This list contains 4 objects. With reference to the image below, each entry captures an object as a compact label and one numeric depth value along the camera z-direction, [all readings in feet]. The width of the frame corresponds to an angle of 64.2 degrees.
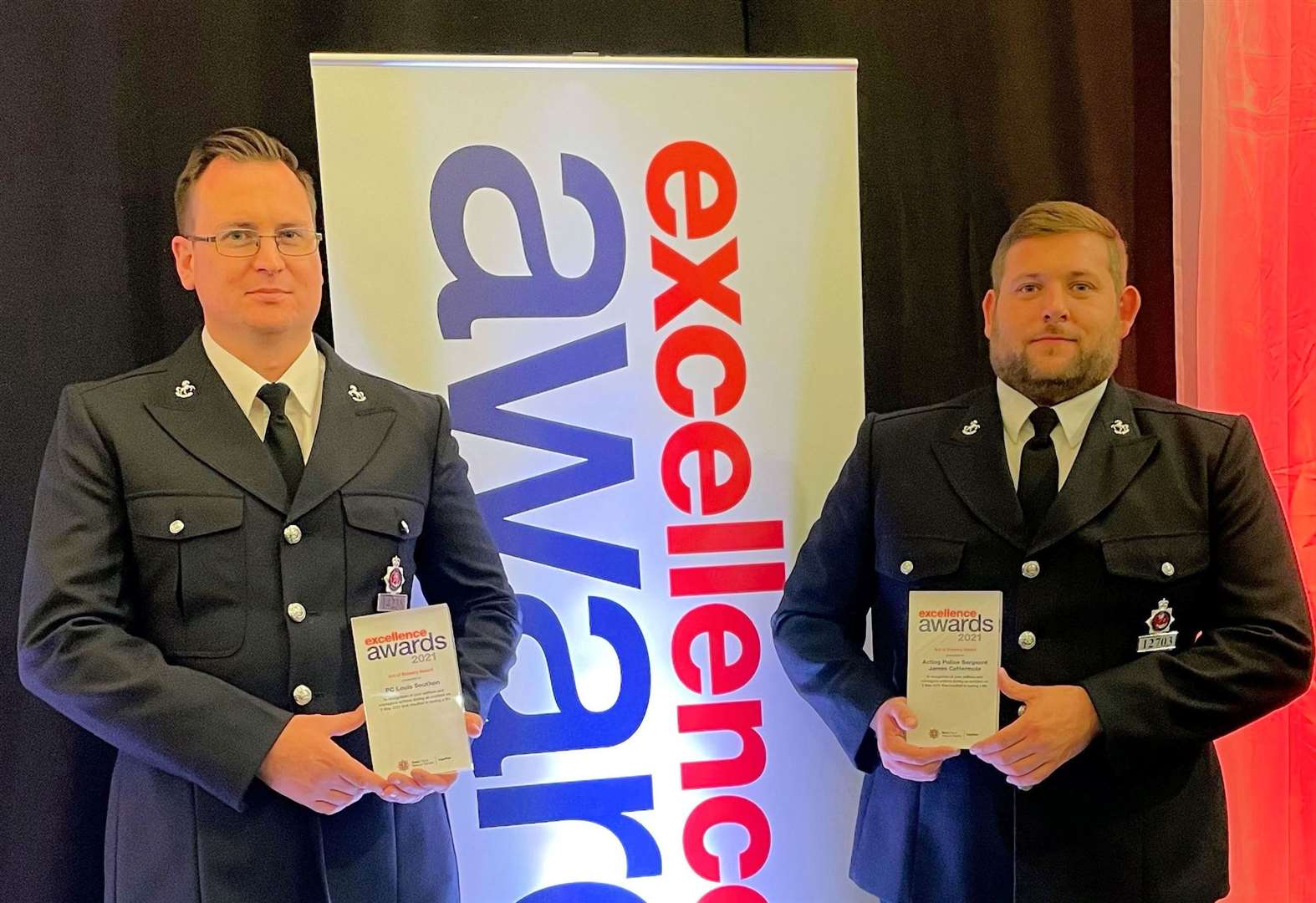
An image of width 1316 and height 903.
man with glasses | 5.20
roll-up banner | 7.42
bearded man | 5.74
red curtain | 7.81
